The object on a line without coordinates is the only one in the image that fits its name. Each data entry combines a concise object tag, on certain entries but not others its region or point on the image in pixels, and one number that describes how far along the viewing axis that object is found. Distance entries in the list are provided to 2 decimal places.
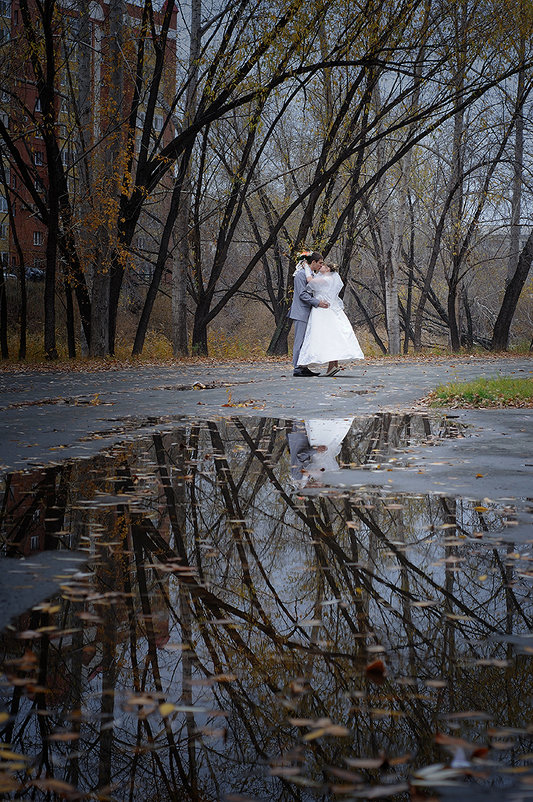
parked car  40.57
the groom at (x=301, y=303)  16.77
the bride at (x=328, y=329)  17.16
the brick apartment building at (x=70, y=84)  21.55
